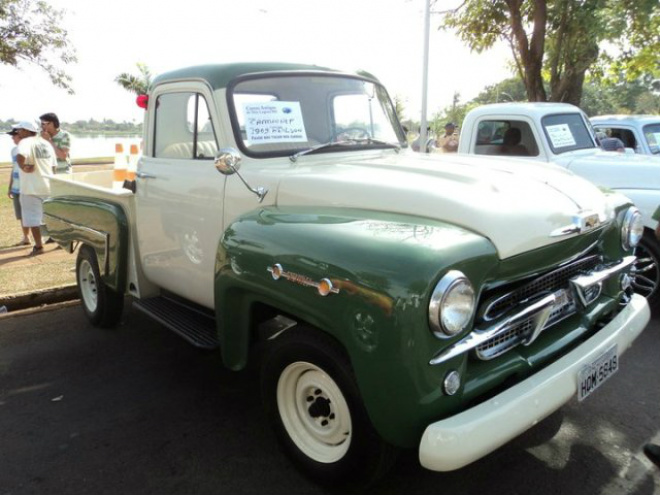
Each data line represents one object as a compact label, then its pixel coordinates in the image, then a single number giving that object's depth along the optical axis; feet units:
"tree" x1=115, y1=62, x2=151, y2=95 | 123.54
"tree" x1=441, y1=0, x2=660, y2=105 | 26.71
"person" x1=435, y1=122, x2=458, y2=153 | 26.53
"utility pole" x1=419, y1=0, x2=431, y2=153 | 27.99
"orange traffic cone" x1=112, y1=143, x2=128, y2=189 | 17.41
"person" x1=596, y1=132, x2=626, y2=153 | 21.02
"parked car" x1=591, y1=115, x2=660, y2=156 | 23.71
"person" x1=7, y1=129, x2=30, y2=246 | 22.63
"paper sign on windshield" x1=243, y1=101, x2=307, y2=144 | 9.86
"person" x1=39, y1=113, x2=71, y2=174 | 22.79
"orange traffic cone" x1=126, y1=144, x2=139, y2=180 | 17.73
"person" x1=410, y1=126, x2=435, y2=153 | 15.15
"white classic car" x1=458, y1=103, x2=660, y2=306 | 14.82
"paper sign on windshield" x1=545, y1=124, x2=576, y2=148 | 18.37
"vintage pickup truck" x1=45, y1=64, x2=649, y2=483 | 6.15
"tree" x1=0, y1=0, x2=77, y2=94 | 44.57
